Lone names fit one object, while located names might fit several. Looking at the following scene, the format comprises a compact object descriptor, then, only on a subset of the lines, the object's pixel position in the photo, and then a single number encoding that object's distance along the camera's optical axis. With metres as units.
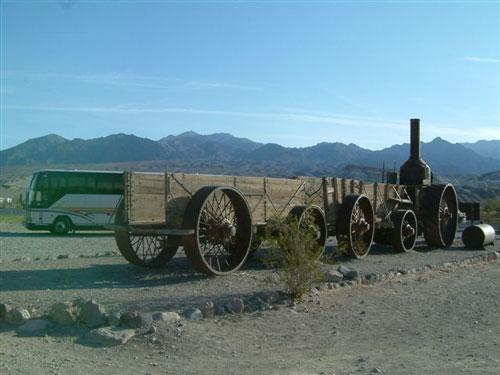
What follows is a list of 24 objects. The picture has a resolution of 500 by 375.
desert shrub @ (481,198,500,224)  39.50
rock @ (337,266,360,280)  13.30
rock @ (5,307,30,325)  9.21
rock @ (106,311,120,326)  8.96
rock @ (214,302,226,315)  9.95
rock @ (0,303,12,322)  9.34
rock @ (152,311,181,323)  9.12
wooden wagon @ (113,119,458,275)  12.28
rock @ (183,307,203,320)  9.50
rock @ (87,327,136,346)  8.40
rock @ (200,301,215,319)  9.74
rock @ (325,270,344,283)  12.90
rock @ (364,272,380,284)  13.46
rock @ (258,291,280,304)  10.91
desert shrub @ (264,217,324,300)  11.07
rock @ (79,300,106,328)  9.01
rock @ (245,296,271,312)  10.45
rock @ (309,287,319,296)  11.72
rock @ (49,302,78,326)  9.13
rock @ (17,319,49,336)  8.84
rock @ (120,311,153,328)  8.91
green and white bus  32.91
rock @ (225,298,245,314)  10.10
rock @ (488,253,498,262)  19.42
